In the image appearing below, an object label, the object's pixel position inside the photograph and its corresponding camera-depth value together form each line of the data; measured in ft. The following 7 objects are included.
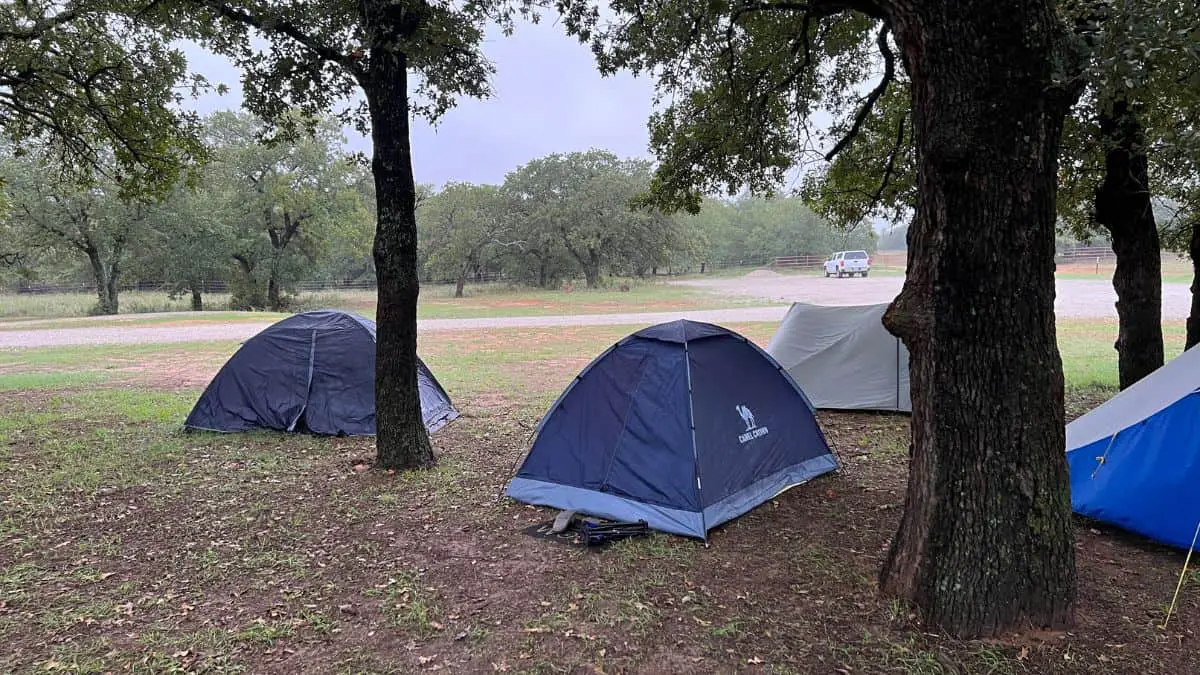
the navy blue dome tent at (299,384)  25.41
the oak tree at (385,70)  19.13
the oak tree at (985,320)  9.70
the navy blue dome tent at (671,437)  15.51
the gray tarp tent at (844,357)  27.91
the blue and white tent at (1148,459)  12.84
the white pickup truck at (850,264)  152.87
